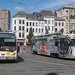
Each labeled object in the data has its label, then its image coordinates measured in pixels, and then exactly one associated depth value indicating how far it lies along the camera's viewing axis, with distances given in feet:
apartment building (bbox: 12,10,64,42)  295.69
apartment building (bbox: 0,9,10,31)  425.11
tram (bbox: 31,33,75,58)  78.38
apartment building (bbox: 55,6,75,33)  303.07
